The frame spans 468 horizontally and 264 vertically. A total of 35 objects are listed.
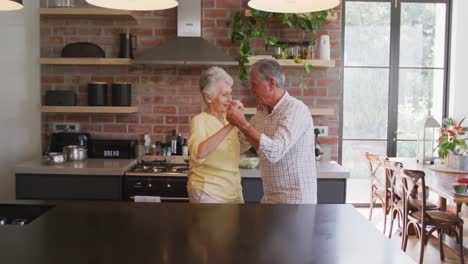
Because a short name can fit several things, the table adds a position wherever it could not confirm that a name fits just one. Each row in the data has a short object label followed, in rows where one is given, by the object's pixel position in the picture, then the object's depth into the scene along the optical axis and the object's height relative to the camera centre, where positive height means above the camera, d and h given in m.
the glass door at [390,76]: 5.52 +0.36
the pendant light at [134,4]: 2.02 +0.43
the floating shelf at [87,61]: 4.12 +0.38
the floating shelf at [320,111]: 4.19 -0.04
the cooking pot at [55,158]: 3.83 -0.44
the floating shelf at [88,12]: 4.06 +0.79
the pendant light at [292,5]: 2.00 +0.44
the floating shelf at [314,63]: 4.10 +0.38
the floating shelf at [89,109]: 4.11 -0.04
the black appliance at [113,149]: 4.16 -0.39
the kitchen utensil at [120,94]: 4.18 +0.09
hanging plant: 4.09 +0.70
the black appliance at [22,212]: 2.17 -0.50
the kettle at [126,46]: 4.22 +0.52
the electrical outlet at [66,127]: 4.40 -0.22
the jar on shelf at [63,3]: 4.22 +0.90
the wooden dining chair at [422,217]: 3.75 -0.91
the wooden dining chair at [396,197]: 4.15 -0.83
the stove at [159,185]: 3.63 -0.62
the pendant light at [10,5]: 2.08 +0.45
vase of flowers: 4.44 -0.33
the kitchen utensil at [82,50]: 4.23 +0.48
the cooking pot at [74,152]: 4.02 -0.41
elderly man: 2.31 -0.16
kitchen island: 1.52 -0.48
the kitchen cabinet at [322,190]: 3.61 -0.65
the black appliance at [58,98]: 4.21 +0.05
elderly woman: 2.32 -0.24
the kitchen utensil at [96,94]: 4.19 +0.09
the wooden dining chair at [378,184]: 4.72 -0.81
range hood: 3.93 +0.48
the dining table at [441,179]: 3.39 -0.60
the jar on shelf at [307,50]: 4.18 +0.50
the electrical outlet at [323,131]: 4.37 -0.23
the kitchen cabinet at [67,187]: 3.64 -0.64
